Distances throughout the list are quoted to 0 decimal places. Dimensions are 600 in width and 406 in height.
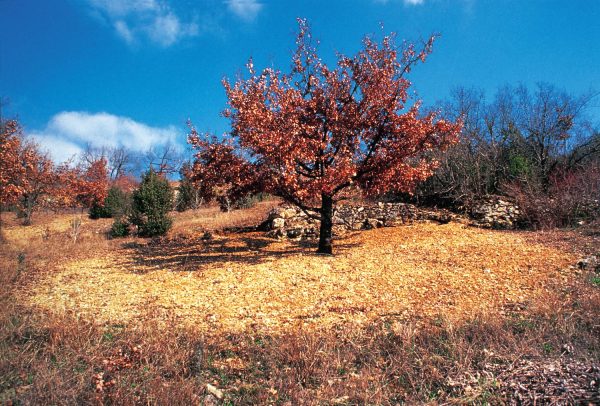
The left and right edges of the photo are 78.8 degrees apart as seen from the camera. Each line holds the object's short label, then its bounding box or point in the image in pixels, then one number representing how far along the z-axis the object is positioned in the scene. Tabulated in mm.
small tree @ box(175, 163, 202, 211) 25266
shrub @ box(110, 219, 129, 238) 15750
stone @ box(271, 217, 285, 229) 13055
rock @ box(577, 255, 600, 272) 6893
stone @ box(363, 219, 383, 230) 12797
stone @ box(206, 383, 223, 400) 3537
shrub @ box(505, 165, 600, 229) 11391
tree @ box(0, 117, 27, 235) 16672
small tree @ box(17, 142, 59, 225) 21047
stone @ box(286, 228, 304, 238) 12453
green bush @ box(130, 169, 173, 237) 15047
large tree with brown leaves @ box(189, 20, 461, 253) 8531
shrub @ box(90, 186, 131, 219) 24281
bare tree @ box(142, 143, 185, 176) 46488
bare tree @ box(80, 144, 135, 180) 54094
